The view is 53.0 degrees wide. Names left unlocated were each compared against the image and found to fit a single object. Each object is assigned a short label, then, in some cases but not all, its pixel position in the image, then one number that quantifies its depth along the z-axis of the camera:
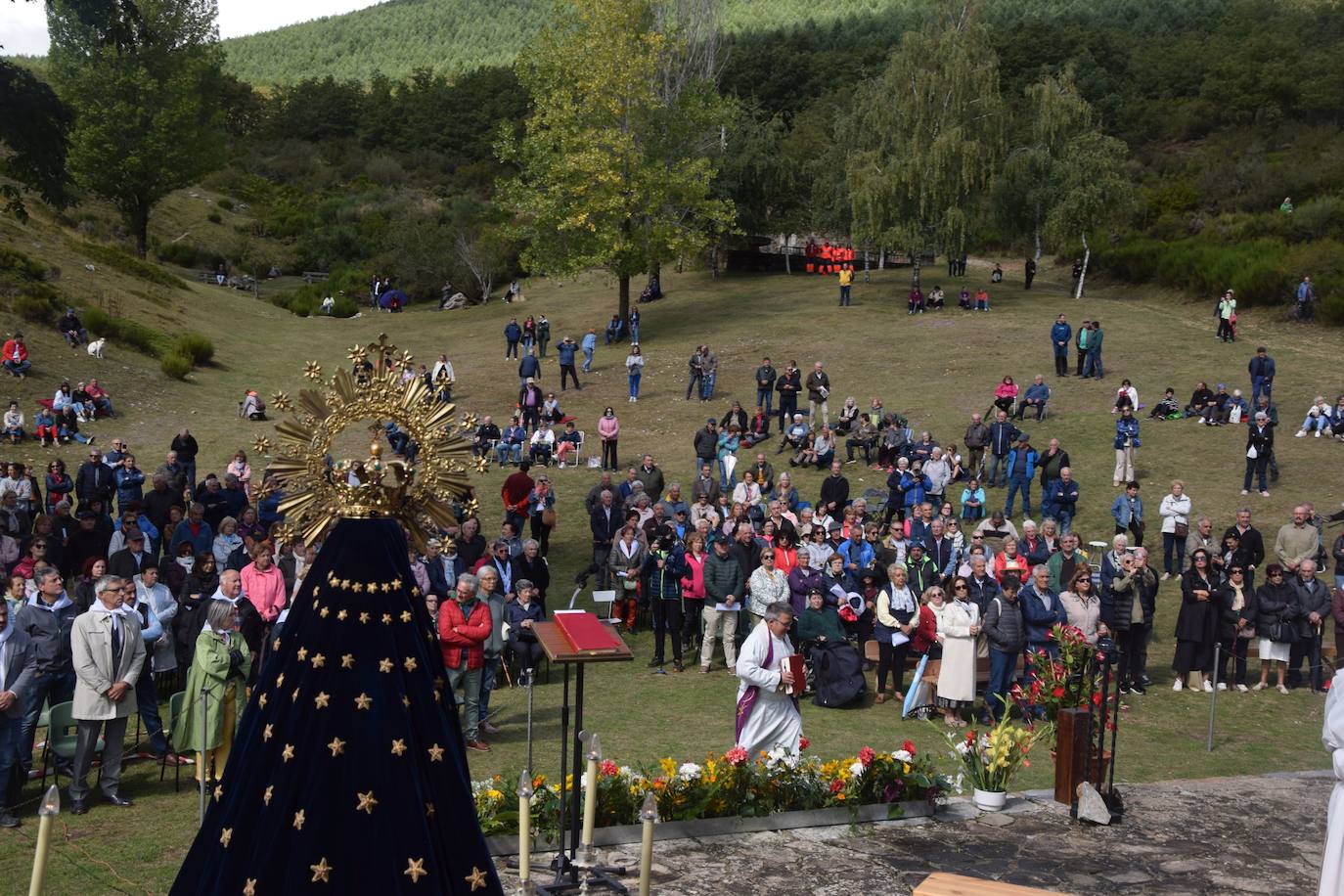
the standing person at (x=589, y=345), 37.31
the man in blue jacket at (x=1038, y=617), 14.36
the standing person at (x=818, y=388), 29.55
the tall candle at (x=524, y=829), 6.54
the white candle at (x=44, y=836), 4.79
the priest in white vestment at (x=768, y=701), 10.99
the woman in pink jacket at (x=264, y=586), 13.18
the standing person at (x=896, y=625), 14.85
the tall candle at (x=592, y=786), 7.04
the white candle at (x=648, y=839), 5.92
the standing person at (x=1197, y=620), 15.68
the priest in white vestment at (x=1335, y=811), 6.64
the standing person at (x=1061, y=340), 32.47
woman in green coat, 10.51
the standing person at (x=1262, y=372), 27.38
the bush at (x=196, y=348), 36.28
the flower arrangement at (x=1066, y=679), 11.05
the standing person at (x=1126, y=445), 24.47
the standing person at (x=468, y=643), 12.25
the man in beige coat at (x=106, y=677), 10.09
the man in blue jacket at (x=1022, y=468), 23.11
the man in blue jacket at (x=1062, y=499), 22.22
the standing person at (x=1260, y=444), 23.48
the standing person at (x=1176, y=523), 20.36
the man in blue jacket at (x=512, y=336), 39.12
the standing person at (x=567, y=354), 34.72
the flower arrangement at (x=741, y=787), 9.30
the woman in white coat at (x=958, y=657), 13.99
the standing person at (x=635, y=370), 33.59
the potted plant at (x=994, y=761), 10.40
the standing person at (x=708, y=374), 33.53
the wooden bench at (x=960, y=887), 6.23
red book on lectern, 8.22
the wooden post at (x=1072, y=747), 10.40
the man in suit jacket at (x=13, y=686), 9.73
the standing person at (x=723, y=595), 15.57
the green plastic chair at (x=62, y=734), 10.41
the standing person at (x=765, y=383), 29.50
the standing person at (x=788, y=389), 28.59
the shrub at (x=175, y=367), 34.53
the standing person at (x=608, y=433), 26.72
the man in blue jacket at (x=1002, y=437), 24.61
